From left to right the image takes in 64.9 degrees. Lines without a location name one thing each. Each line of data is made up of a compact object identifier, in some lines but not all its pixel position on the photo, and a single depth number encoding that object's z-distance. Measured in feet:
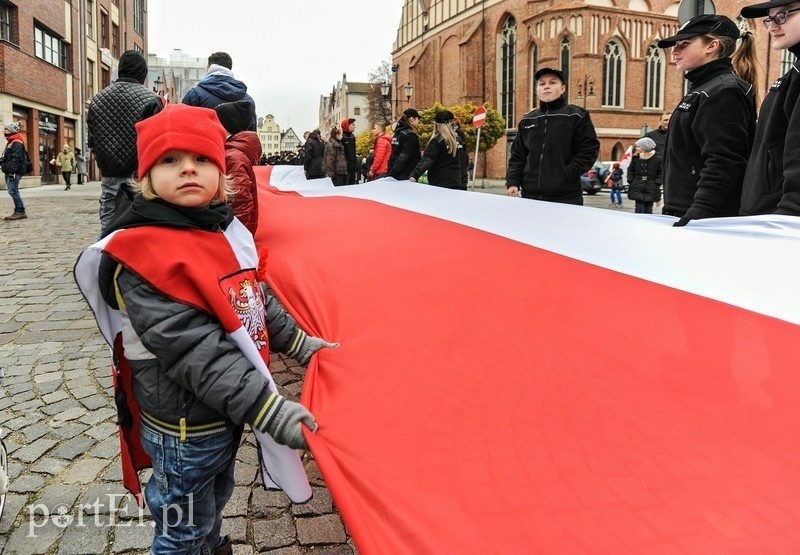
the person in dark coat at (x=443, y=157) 23.48
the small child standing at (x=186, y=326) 5.35
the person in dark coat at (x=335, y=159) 41.63
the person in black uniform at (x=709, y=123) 10.30
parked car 86.55
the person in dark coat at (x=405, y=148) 25.70
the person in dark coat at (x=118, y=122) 17.21
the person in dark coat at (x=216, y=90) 15.88
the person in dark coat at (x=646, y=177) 36.14
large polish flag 4.16
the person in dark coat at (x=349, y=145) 44.25
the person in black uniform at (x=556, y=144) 16.33
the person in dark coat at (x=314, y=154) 40.04
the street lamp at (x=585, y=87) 114.52
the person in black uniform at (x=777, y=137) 8.54
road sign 61.98
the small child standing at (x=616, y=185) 62.59
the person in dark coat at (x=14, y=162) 40.04
